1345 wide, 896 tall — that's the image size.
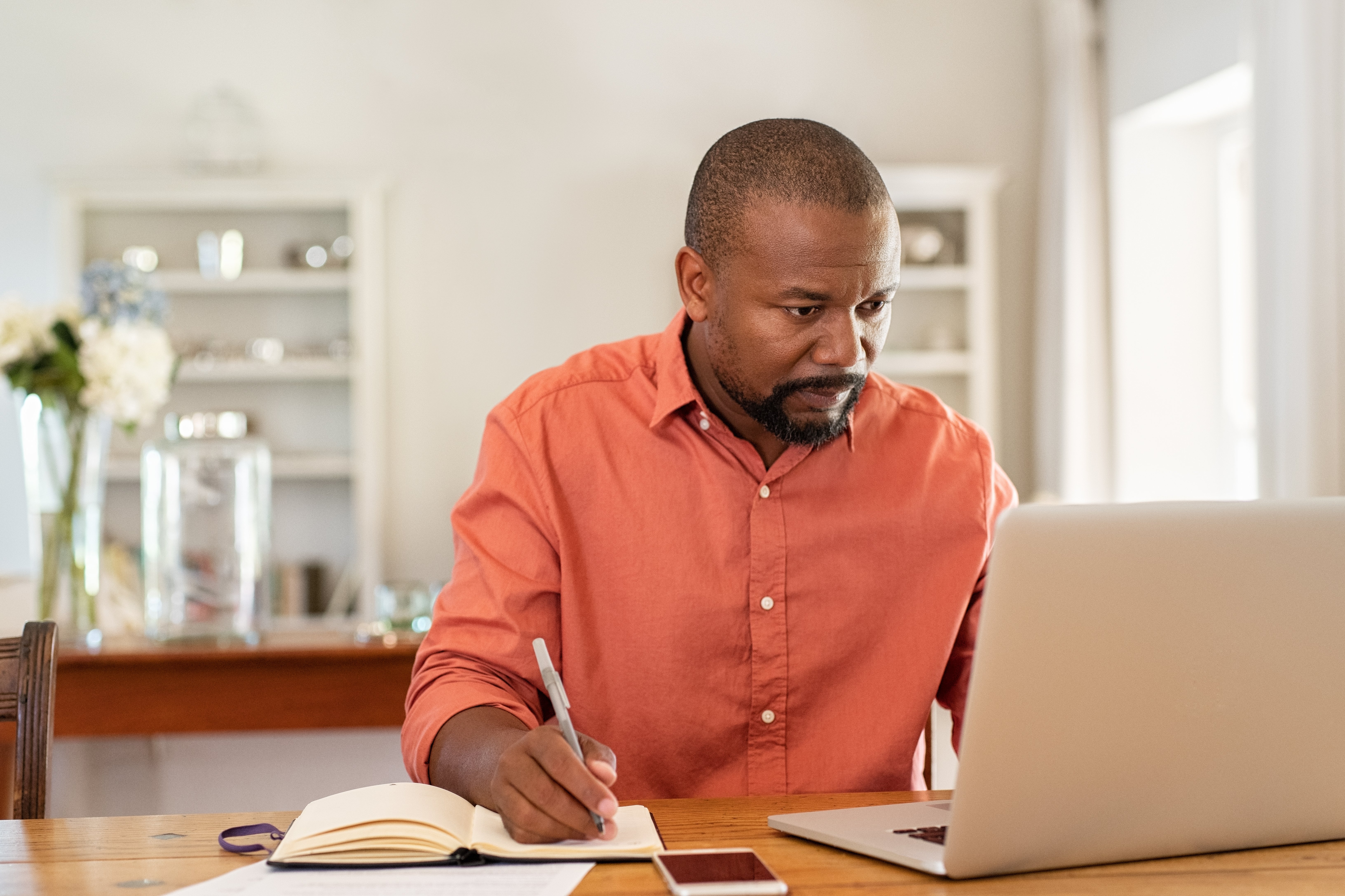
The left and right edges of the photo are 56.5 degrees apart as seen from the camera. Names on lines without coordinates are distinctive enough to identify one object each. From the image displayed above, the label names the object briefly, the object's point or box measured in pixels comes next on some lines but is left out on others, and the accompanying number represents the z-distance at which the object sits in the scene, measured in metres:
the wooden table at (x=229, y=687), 2.06
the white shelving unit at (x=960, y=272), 4.33
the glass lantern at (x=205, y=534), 2.13
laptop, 0.79
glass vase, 2.23
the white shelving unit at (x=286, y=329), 4.27
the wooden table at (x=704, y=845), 0.83
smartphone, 0.80
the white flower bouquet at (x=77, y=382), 2.21
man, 1.23
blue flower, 2.32
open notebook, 0.88
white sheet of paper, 0.81
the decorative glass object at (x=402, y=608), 2.25
